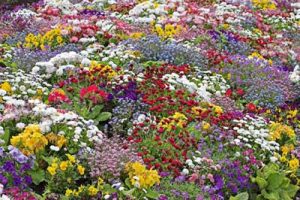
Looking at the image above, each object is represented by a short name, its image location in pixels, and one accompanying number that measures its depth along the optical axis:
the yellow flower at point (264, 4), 22.78
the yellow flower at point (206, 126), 11.13
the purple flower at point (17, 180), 8.44
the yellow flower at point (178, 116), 11.33
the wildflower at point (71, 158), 9.05
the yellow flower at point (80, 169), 8.92
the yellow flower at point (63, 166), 8.86
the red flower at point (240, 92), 13.76
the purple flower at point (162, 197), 8.86
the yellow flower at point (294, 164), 10.65
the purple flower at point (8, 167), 8.53
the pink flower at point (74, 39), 15.28
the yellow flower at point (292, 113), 12.83
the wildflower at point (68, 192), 8.43
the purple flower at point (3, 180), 8.24
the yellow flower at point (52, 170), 8.80
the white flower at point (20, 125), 9.56
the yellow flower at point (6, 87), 11.11
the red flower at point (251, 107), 12.83
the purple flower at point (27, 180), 8.61
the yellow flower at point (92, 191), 8.47
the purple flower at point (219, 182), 9.69
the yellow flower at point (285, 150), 11.00
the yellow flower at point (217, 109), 11.97
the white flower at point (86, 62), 13.04
